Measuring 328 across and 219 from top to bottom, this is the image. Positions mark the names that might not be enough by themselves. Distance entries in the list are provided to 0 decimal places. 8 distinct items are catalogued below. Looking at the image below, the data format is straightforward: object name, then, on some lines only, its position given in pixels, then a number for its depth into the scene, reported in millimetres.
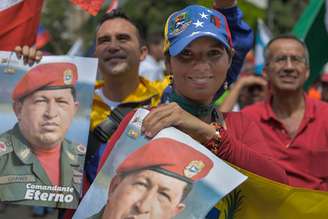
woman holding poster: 2396
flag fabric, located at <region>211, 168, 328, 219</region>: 2490
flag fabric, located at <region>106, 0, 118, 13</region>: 5739
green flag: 5840
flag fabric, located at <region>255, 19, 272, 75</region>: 8383
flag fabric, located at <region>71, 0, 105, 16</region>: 3613
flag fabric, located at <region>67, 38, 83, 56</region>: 7909
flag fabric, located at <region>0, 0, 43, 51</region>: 3508
